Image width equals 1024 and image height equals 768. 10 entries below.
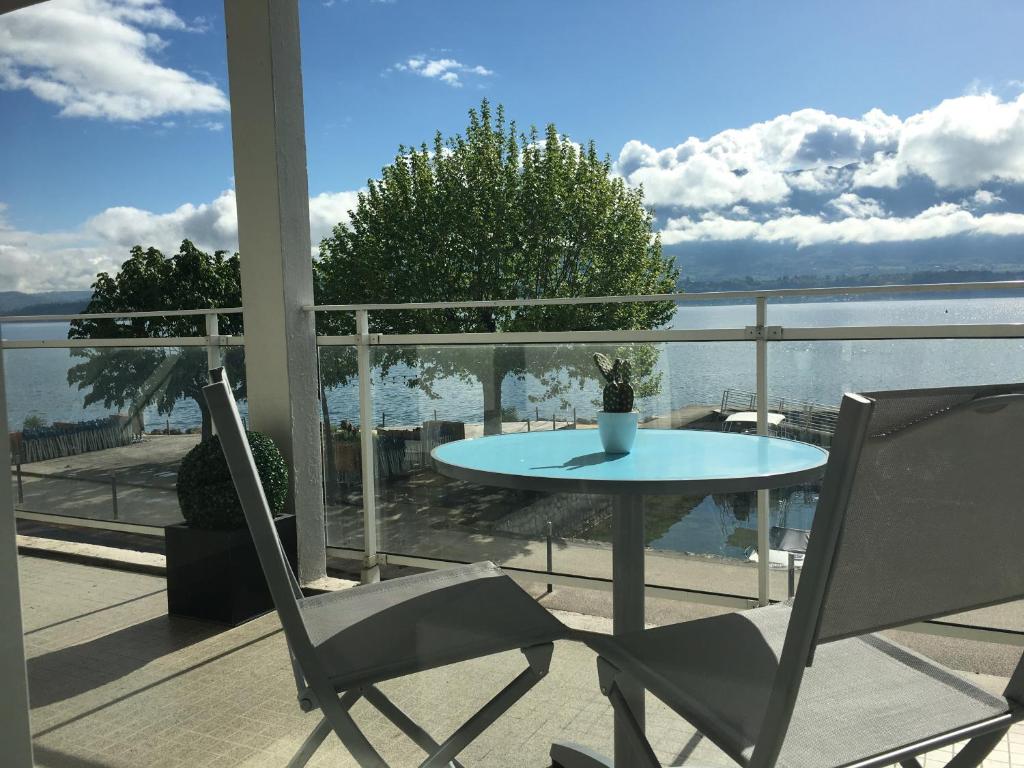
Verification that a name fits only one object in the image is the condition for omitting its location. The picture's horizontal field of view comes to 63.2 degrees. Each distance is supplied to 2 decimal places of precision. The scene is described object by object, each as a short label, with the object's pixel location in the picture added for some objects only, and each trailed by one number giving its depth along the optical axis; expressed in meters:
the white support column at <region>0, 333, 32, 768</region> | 1.01
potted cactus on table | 1.77
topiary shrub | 2.98
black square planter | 2.78
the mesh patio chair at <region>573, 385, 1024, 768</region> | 0.86
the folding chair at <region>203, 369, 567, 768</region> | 1.24
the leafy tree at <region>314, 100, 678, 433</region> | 33.53
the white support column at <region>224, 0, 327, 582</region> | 3.22
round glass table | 1.39
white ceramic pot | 1.77
